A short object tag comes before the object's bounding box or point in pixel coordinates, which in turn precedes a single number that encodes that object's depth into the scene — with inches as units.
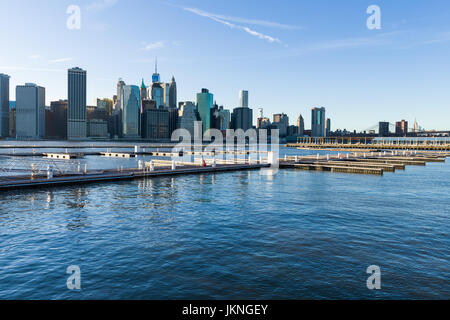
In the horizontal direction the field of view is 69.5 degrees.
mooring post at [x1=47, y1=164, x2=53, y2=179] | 1657.2
